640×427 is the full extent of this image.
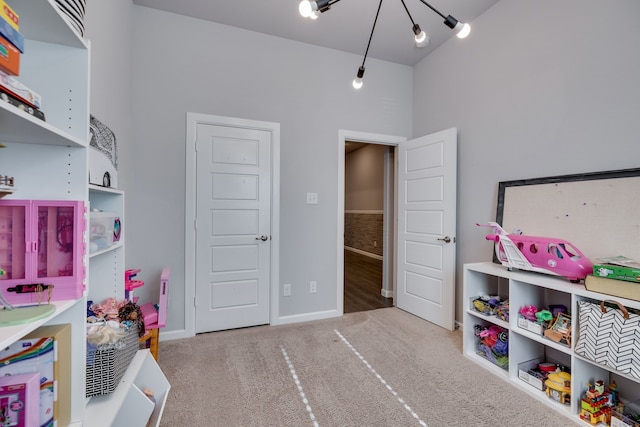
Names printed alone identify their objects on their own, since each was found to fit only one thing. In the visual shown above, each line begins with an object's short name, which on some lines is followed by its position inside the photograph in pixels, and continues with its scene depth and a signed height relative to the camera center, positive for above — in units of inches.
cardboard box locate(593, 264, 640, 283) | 54.6 -11.6
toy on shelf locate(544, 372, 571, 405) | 65.1 -41.1
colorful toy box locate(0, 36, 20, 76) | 24.2 +14.0
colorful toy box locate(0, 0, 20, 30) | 23.8 +17.6
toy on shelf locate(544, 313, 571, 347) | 65.1 -27.9
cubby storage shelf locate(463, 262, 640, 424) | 62.8 -31.5
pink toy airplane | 66.3 -10.6
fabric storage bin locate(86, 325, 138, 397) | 39.9 -23.1
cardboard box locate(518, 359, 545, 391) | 70.8 -42.7
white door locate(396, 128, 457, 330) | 107.8 -5.3
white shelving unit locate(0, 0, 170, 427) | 33.0 +8.4
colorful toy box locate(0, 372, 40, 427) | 27.2 -19.2
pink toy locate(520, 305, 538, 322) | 73.7 -26.4
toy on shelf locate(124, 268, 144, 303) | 66.4 -18.2
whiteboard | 64.5 +1.5
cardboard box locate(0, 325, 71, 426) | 29.8 -17.1
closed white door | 104.7 -5.4
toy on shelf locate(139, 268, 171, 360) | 75.1 -29.4
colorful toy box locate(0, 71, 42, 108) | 25.1 +11.9
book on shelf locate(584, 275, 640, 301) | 54.9 -14.9
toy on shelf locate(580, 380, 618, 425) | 59.4 -41.5
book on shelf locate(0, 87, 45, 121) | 24.9 +10.4
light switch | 119.2 +6.6
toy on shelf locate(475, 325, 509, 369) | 80.1 -38.7
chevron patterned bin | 53.9 -24.8
